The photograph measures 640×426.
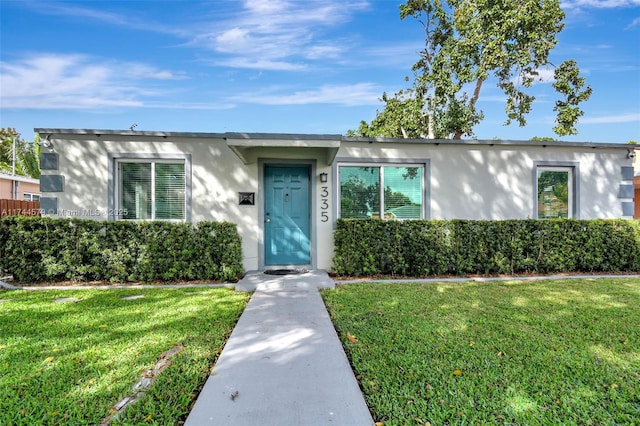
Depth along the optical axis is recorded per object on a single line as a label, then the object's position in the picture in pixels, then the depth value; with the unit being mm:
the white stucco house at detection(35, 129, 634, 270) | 6305
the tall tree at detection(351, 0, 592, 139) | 12328
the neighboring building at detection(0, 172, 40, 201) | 13645
